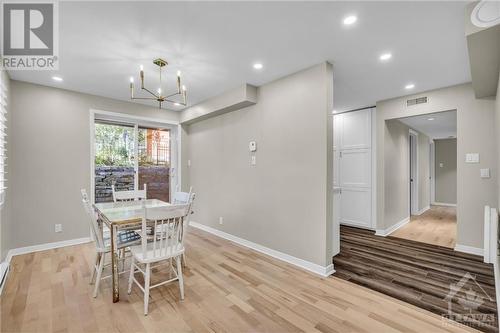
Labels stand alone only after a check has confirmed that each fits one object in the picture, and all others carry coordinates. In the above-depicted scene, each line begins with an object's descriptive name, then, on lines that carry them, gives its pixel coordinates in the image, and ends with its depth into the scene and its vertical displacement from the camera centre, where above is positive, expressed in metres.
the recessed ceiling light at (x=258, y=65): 2.81 +1.27
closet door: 4.60 +0.03
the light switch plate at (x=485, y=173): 3.15 -0.10
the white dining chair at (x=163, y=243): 1.98 -0.72
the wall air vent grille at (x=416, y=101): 3.76 +1.11
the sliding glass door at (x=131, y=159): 4.27 +0.17
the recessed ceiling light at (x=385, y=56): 2.53 +1.25
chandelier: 2.57 +1.26
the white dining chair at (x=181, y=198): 2.93 -0.45
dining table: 2.11 -0.49
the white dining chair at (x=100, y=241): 2.17 -0.81
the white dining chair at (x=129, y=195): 3.36 -0.42
